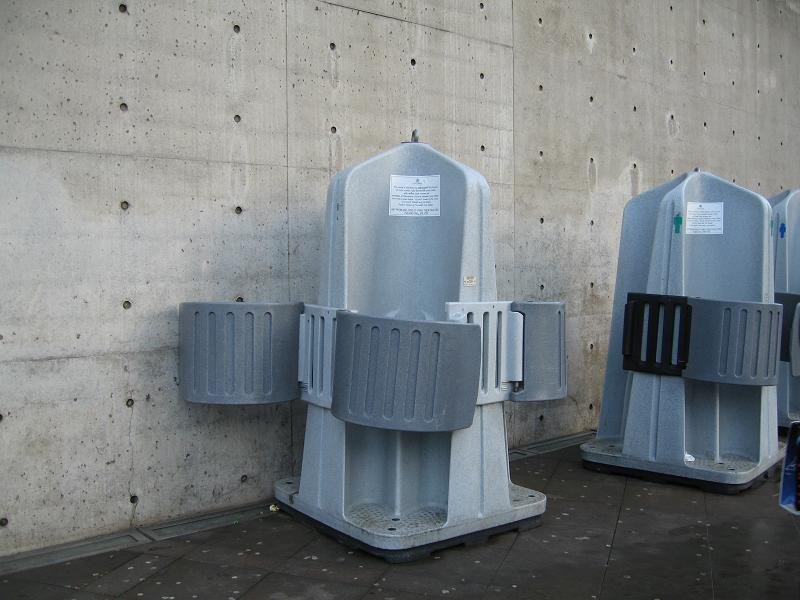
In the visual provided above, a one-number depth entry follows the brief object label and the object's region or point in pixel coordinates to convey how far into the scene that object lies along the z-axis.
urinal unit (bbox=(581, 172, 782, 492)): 4.40
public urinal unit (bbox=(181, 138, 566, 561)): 3.62
